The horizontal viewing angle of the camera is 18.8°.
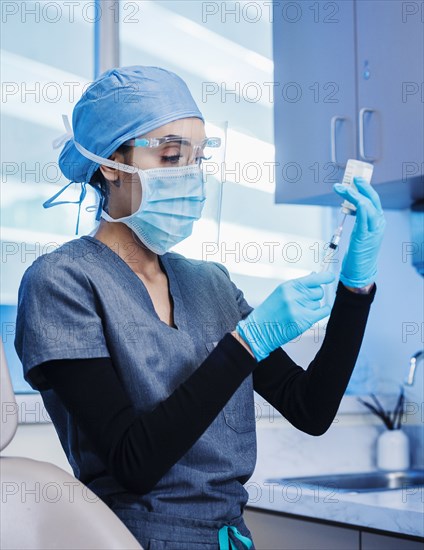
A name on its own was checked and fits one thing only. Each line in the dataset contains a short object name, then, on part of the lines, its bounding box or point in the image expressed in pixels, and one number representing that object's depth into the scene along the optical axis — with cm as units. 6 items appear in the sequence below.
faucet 262
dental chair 167
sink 265
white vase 275
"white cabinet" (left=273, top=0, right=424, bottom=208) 242
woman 168
